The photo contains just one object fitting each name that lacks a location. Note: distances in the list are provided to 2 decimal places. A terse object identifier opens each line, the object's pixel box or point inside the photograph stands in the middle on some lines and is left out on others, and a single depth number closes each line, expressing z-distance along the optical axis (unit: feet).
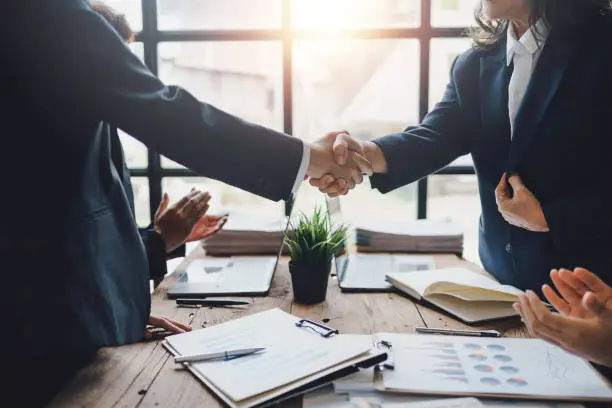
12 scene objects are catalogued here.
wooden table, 2.86
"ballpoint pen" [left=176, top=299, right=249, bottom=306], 4.50
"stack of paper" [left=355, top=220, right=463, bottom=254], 6.48
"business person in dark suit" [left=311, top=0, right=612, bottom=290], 4.87
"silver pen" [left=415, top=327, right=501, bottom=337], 3.71
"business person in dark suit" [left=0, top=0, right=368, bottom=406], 3.07
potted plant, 4.51
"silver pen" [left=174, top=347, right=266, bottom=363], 3.24
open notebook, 4.15
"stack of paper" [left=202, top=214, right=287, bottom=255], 6.36
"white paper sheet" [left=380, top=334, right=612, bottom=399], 2.86
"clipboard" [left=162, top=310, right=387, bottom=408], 2.75
